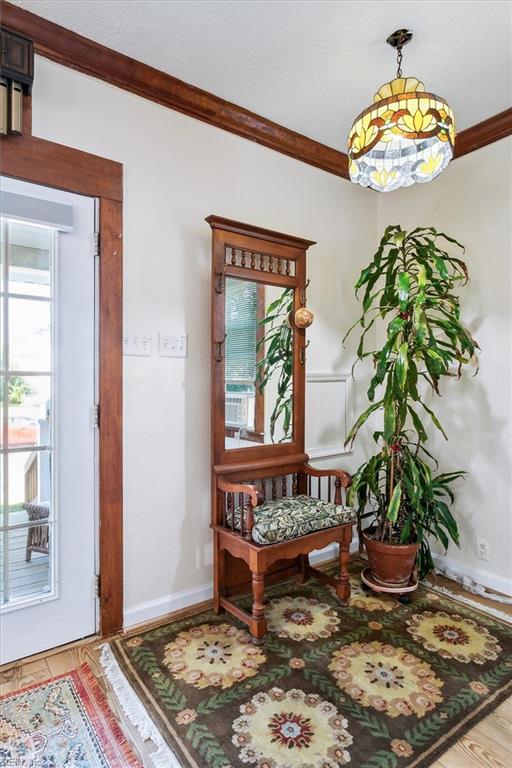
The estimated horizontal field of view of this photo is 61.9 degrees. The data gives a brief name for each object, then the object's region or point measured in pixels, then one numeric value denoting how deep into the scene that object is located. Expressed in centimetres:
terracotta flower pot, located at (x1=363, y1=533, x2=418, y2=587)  241
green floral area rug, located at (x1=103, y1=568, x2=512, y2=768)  146
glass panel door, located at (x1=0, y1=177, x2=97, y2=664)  186
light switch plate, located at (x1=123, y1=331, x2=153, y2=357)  215
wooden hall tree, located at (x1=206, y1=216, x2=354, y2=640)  215
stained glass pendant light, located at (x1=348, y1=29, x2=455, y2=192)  175
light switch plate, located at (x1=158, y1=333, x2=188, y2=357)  226
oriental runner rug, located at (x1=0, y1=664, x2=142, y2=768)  141
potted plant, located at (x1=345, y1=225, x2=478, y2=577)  234
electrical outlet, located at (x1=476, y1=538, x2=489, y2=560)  265
